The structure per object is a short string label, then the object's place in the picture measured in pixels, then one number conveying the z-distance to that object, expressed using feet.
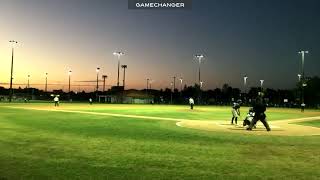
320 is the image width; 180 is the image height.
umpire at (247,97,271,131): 73.15
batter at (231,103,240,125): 88.43
